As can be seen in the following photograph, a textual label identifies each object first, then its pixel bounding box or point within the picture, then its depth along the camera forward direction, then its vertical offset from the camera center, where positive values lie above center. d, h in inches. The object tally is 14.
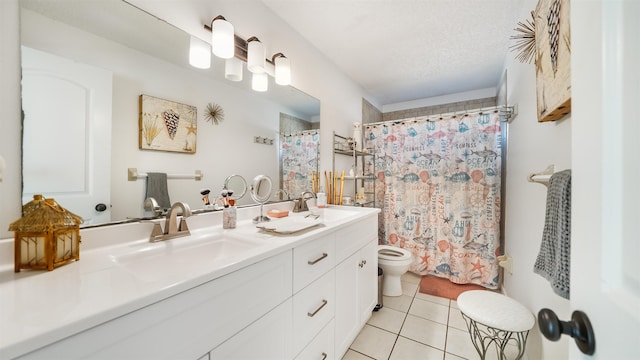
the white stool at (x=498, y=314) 43.7 -27.6
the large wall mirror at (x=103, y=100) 30.6 +12.0
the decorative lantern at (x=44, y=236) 25.5 -7.0
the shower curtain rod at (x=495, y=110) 78.3 +26.7
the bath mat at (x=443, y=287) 86.5 -43.6
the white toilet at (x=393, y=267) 81.2 -31.9
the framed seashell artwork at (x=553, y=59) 29.5 +18.3
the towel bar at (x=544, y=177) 34.0 +0.8
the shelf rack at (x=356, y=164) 91.7 +7.7
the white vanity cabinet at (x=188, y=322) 18.3 -14.9
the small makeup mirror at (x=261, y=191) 55.8 -3.3
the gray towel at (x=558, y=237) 23.6 -6.3
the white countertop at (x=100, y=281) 16.5 -11.0
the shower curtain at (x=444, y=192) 87.8 -5.1
